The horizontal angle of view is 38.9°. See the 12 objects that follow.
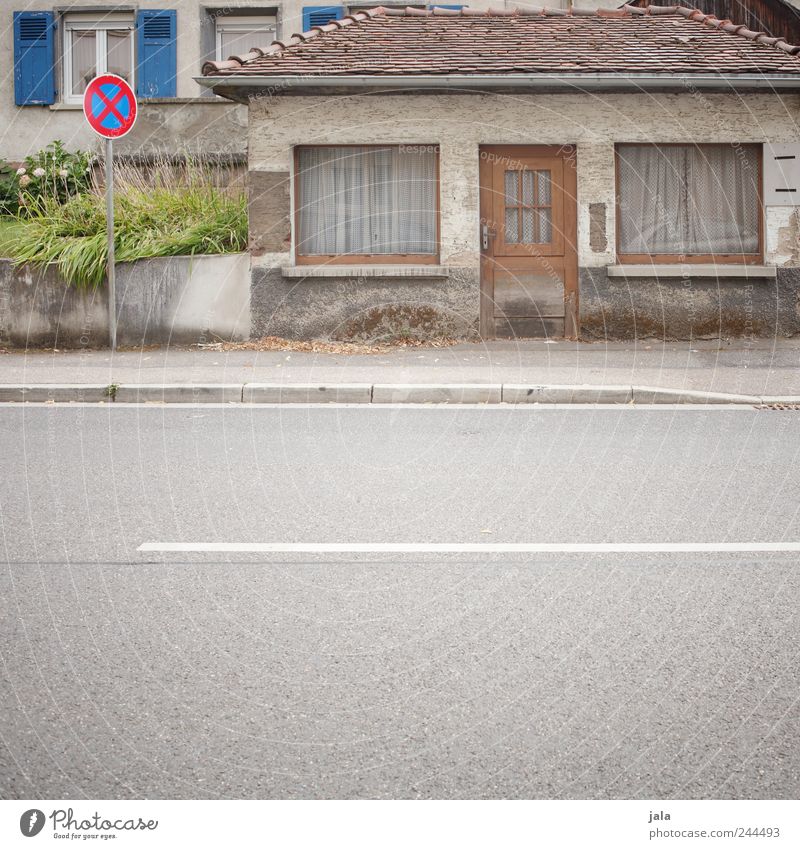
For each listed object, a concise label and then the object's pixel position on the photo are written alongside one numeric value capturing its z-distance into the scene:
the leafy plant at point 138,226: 15.05
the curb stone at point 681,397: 10.80
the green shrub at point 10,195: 20.25
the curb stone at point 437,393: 11.04
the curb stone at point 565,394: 10.95
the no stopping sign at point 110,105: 13.77
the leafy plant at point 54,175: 19.41
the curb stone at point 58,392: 11.30
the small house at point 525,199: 15.19
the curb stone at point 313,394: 11.08
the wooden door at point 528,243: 15.38
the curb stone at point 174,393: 11.18
